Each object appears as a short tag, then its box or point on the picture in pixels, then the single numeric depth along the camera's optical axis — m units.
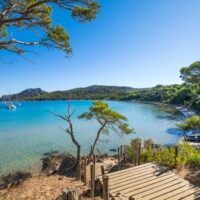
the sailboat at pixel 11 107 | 95.49
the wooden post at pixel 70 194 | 3.71
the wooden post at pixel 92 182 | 6.85
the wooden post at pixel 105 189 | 5.24
